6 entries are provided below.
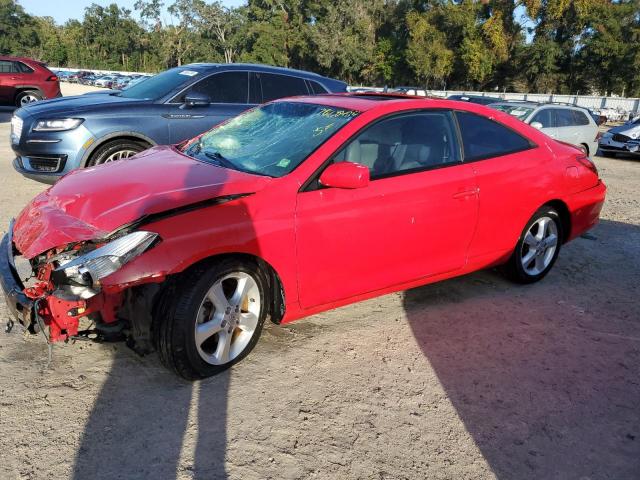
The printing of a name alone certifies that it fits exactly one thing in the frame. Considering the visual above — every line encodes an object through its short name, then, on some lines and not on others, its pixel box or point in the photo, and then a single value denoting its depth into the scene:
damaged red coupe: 2.85
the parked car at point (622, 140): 15.01
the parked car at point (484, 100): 14.04
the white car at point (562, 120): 11.23
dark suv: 6.14
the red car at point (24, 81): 17.02
